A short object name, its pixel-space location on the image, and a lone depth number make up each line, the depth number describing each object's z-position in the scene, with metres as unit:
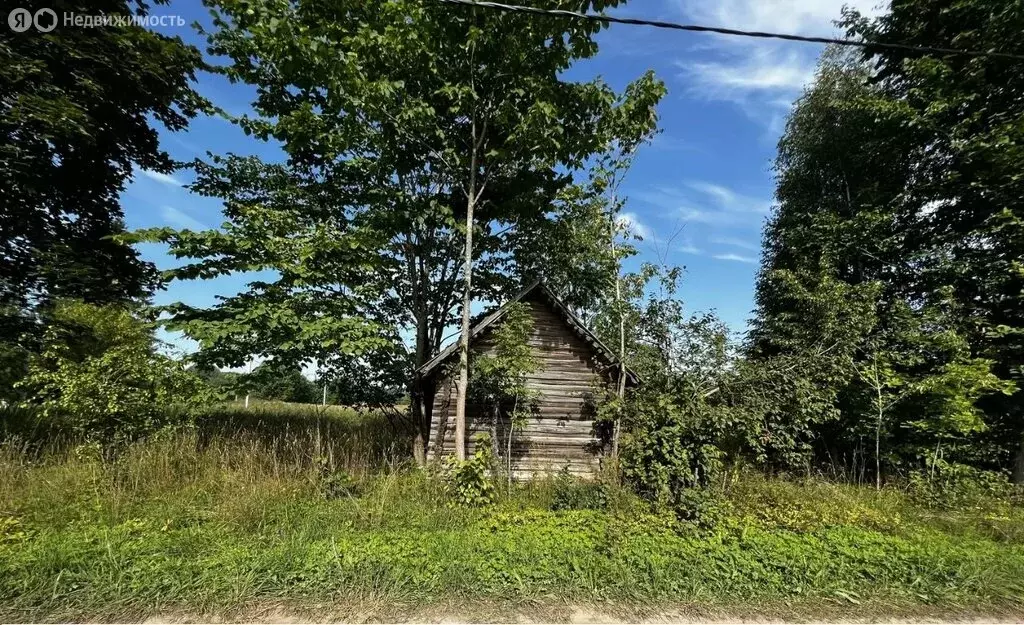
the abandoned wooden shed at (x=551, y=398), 9.10
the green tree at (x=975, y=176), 8.48
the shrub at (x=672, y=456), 6.03
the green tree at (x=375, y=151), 7.20
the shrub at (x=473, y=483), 6.09
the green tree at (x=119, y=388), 6.73
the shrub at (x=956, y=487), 7.16
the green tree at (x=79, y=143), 8.23
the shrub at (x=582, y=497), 6.13
